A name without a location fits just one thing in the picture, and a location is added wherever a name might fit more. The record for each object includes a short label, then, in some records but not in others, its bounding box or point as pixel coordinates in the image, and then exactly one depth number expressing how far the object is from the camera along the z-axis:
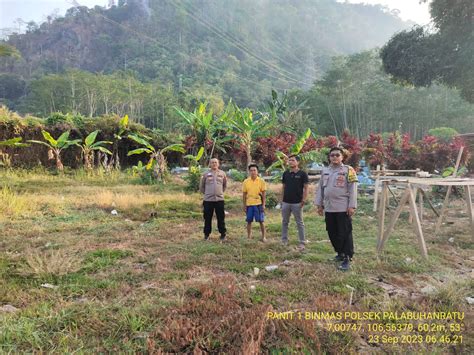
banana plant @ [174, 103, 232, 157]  11.93
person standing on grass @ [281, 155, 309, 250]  4.85
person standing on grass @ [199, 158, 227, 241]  5.31
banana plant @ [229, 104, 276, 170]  10.41
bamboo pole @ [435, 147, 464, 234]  5.54
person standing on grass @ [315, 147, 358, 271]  4.01
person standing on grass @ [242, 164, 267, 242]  5.29
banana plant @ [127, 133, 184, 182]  11.39
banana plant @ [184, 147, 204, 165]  10.68
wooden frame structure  4.24
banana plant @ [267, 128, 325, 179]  10.01
